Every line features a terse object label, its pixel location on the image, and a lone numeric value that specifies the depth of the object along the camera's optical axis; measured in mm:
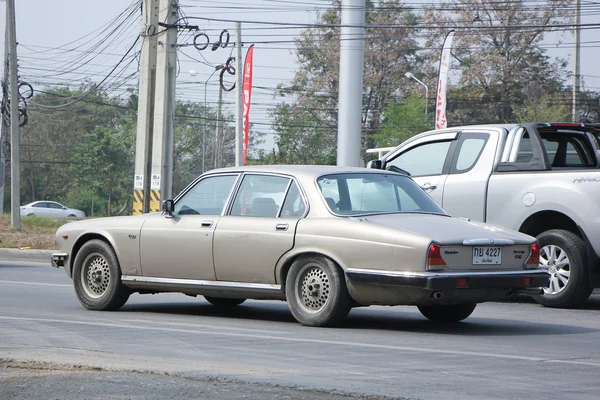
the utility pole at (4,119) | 35719
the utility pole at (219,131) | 75488
